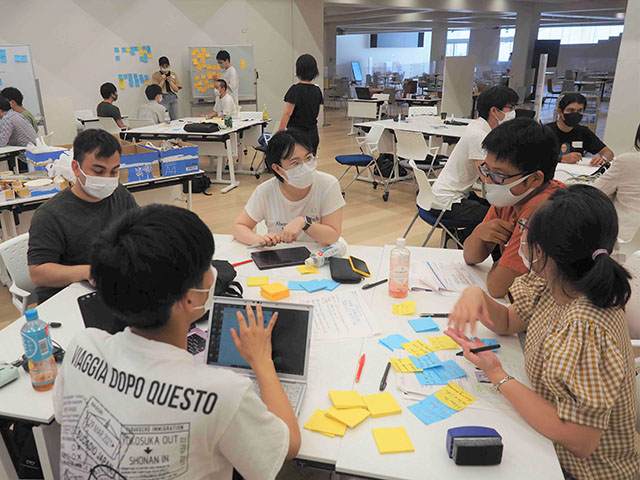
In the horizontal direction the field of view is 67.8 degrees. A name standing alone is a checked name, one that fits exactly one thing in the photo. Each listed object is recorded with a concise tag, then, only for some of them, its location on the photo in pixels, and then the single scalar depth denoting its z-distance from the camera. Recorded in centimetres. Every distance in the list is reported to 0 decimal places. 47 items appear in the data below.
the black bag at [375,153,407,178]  684
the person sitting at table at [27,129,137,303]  208
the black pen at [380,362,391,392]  141
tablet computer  224
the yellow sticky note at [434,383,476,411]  134
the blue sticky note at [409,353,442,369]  150
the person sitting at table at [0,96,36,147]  536
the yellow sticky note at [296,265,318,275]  218
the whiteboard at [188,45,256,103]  975
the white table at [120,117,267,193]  650
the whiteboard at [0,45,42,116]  715
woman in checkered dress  113
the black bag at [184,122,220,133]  648
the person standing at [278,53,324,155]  514
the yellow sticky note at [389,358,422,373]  148
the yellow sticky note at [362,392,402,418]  130
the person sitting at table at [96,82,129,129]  709
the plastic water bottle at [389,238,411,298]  191
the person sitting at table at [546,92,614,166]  441
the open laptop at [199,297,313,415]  140
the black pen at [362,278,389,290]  203
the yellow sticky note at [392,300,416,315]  182
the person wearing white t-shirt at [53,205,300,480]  94
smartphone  213
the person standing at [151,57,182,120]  898
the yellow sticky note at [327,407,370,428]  126
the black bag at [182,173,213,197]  652
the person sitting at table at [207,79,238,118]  769
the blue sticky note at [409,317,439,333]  171
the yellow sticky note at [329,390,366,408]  132
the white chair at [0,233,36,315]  224
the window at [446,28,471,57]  2386
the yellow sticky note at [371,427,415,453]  119
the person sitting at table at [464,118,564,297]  194
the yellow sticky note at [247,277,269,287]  205
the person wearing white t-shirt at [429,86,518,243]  363
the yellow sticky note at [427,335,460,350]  160
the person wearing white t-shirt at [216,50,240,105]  862
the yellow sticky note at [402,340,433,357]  157
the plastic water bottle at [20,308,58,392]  136
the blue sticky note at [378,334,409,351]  160
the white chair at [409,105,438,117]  781
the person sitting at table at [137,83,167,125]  780
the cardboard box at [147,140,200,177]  458
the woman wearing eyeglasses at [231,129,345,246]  248
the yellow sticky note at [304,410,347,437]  124
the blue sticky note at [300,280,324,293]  199
